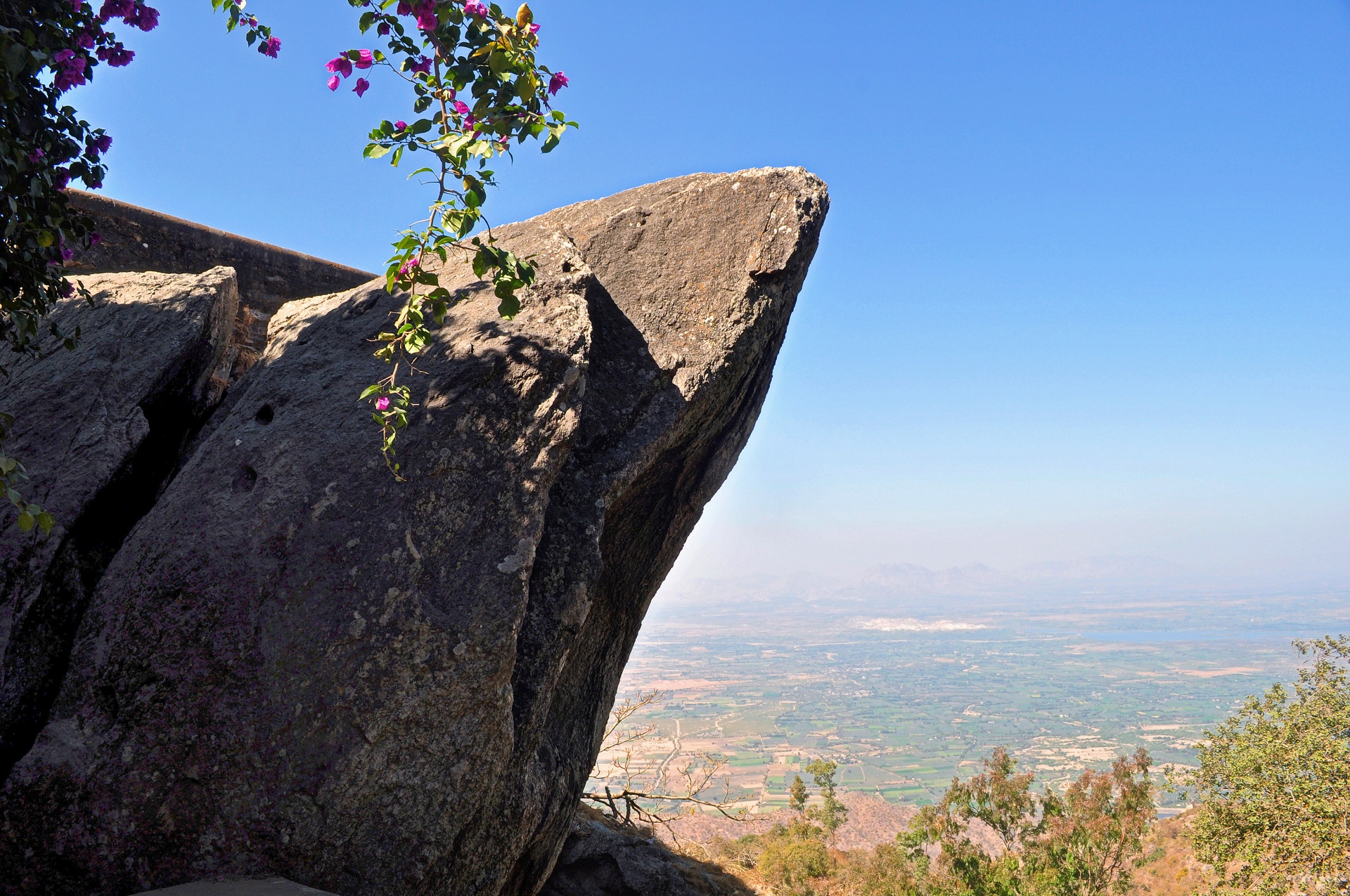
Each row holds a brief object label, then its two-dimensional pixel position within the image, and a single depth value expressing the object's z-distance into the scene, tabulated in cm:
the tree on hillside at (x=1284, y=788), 984
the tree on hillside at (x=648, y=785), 997
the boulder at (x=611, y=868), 671
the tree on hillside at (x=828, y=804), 1201
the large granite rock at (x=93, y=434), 388
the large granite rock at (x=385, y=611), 344
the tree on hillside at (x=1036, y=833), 1008
